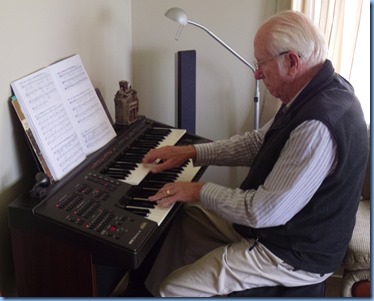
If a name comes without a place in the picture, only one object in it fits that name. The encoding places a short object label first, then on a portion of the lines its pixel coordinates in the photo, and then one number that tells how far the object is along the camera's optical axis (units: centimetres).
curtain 251
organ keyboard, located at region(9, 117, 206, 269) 143
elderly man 143
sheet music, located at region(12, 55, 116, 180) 166
